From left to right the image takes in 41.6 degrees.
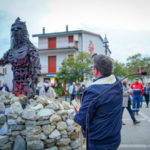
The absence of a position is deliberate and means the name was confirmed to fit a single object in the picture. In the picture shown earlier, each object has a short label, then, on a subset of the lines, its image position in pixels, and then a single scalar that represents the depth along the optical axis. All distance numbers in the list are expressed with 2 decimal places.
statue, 5.58
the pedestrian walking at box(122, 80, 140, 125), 7.70
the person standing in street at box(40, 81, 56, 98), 10.74
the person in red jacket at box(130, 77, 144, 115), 10.64
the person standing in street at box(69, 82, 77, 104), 15.87
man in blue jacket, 2.17
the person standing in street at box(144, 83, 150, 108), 15.51
